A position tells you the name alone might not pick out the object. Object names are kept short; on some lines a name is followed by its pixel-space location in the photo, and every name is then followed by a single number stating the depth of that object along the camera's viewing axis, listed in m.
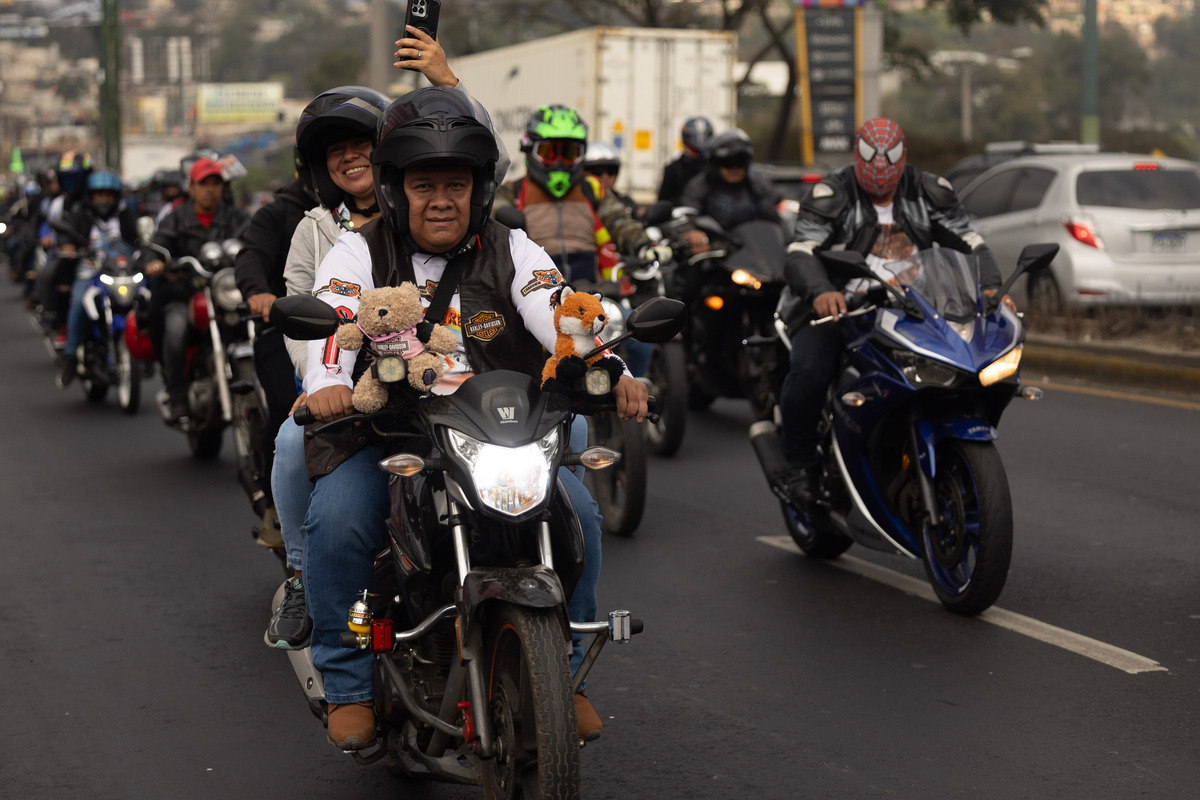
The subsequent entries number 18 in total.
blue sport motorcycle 6.21
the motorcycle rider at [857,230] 7.06
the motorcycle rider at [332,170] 5.81
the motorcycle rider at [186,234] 10.49
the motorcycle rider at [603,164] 11.78
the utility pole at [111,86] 45.66
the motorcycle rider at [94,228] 13.91
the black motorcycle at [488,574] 3.82
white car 15.48
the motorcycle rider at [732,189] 11.73
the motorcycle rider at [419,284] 4.31
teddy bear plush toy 4.06
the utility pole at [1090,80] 23.22
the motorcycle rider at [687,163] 14.41
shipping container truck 27.09
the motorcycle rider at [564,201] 9.14
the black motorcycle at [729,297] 10.88
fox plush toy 4.09
